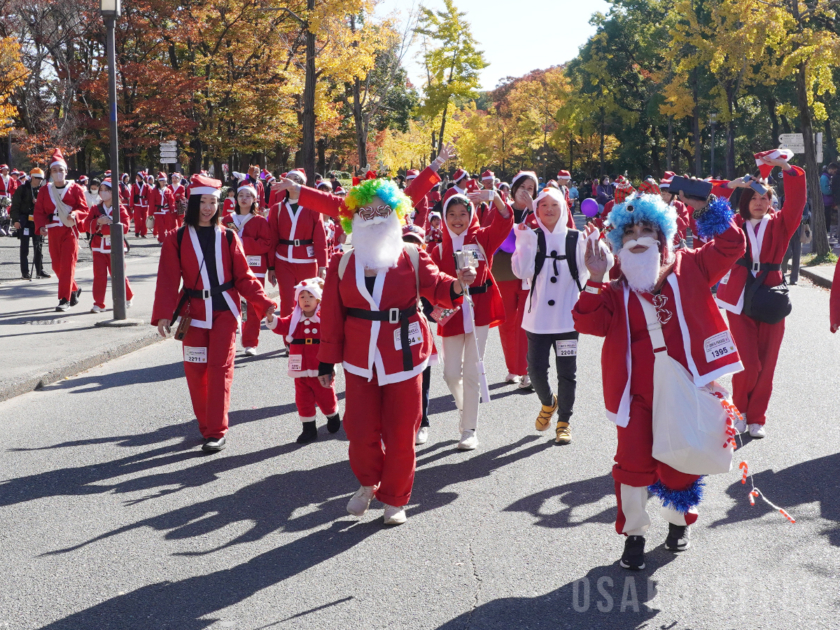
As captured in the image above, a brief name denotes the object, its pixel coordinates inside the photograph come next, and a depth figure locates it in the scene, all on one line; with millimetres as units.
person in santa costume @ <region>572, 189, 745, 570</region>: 4234
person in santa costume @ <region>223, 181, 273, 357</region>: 9812
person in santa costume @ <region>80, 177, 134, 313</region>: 12969
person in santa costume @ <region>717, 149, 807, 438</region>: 6770
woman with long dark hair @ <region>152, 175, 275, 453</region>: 6566
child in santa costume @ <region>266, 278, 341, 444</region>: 6891
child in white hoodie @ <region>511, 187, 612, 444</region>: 6656
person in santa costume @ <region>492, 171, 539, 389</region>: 8484
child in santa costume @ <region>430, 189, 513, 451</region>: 6555
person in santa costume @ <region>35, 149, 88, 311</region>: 13328
